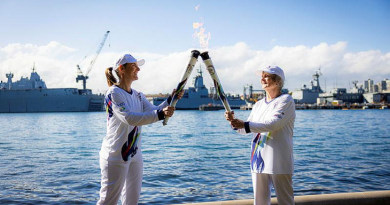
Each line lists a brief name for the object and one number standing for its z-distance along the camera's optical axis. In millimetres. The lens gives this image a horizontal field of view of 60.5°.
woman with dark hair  3699
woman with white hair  3762
